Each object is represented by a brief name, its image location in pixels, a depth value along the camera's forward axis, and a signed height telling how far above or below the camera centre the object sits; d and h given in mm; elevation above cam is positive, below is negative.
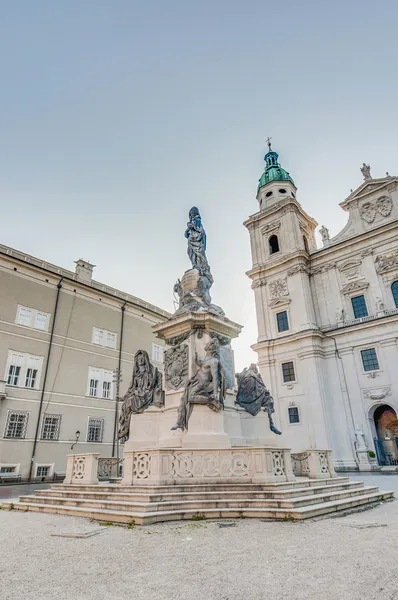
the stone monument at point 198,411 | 8102 +1476
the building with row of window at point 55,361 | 24297 +7387
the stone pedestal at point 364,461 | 25569 +15
